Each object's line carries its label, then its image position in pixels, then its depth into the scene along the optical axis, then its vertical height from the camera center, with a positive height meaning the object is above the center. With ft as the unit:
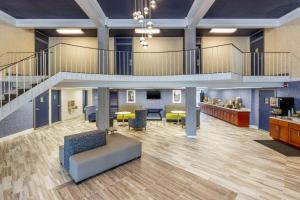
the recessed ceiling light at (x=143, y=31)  19.59 +10.52
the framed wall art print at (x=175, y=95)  28.49 +0.80
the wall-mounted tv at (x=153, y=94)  28.21 +1.01
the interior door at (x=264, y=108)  19.67 -1.39
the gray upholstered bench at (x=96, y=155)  9.13 -4.29
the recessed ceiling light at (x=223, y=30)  20.55 +10.80
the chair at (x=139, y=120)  20.69 -3.32
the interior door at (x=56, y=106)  25.24 -1.39
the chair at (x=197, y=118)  21.32 -3.40
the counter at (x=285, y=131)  14.11 -3.73
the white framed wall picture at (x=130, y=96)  28.52 +0.60
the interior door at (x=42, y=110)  21.57 -1.87
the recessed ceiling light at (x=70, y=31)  20.20 +10.81
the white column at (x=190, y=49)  17.78 +6.72
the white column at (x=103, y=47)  17.96 +7.14
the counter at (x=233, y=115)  22.69 -3.14
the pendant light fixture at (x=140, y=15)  9.70 +10.60
